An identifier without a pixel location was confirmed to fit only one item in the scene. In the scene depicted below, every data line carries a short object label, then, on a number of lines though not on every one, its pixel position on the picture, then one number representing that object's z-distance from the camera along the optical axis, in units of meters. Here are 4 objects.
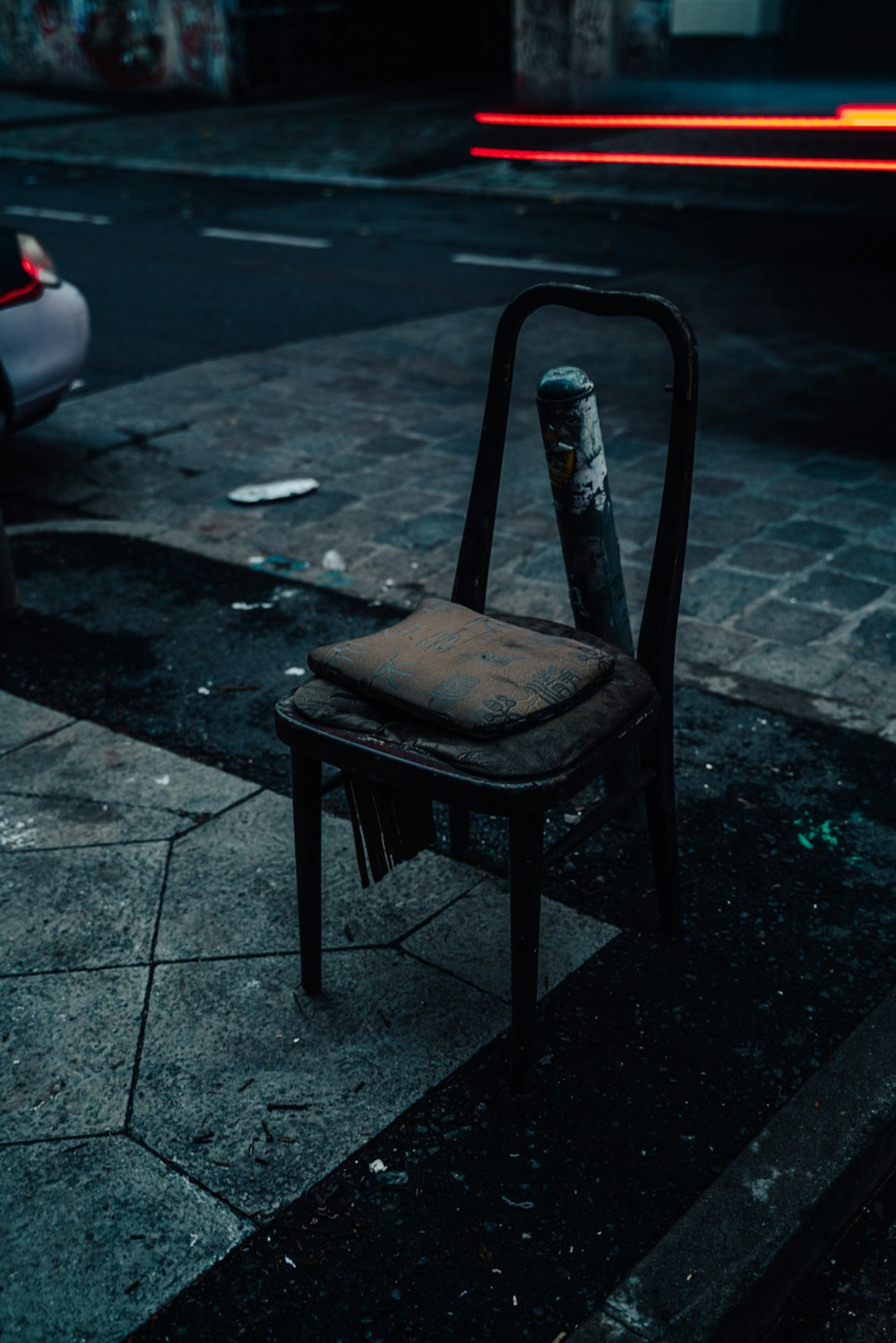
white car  6.22
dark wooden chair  2.38
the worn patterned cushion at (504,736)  2.35
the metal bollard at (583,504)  2.87
